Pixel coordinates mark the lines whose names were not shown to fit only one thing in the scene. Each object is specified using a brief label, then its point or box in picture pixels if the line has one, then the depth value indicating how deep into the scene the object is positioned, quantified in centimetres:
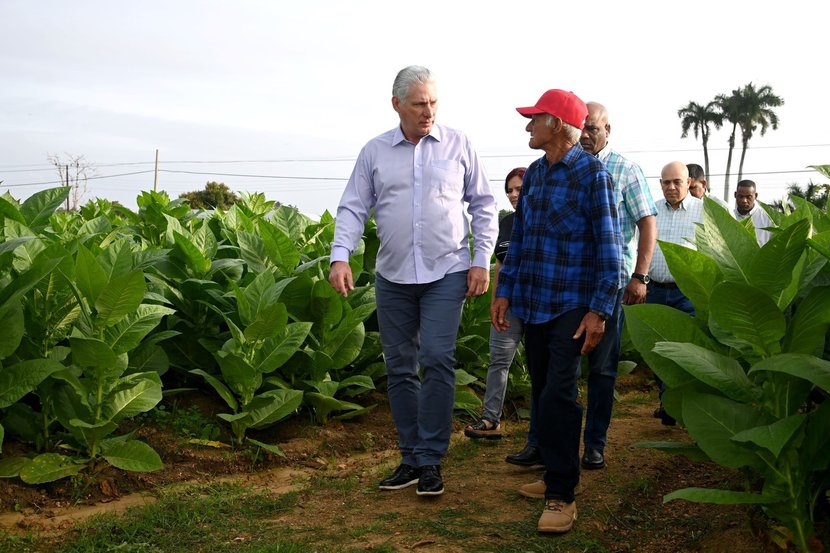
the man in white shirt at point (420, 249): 443
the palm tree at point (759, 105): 6881
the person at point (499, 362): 563
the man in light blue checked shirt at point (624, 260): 491
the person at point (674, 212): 655
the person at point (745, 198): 905
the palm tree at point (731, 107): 6919
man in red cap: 384
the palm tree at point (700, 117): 6969
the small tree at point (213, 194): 4491
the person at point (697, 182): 838
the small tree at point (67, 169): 4572
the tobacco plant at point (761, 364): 304
